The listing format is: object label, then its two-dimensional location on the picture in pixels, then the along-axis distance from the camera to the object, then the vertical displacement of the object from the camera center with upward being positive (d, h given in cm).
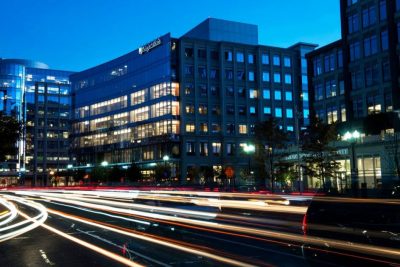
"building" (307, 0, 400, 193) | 5169 +1226
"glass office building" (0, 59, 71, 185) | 15475 +1851
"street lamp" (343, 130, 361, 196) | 3388 +305
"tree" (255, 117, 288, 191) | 5672 +473
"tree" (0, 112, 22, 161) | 2452 +267
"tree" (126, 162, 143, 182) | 9425 +185
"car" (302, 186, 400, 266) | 909 -98
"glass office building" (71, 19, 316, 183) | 9575 +1766
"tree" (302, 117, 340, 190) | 4791 +310
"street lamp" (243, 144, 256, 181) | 5497 +388
